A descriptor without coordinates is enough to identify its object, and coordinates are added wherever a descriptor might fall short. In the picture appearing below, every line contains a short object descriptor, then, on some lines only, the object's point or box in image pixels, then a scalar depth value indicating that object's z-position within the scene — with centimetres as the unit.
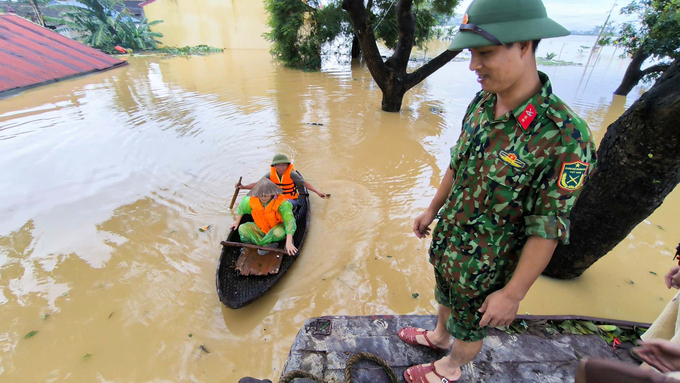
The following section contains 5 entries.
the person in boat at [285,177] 403
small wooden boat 282
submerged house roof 1104
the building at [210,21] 2361
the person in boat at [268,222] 342
